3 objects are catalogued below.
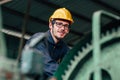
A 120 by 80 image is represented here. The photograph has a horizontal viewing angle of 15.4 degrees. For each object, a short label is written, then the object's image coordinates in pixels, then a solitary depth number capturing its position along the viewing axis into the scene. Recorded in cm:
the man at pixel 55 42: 463
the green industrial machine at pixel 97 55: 232
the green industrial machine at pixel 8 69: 196
